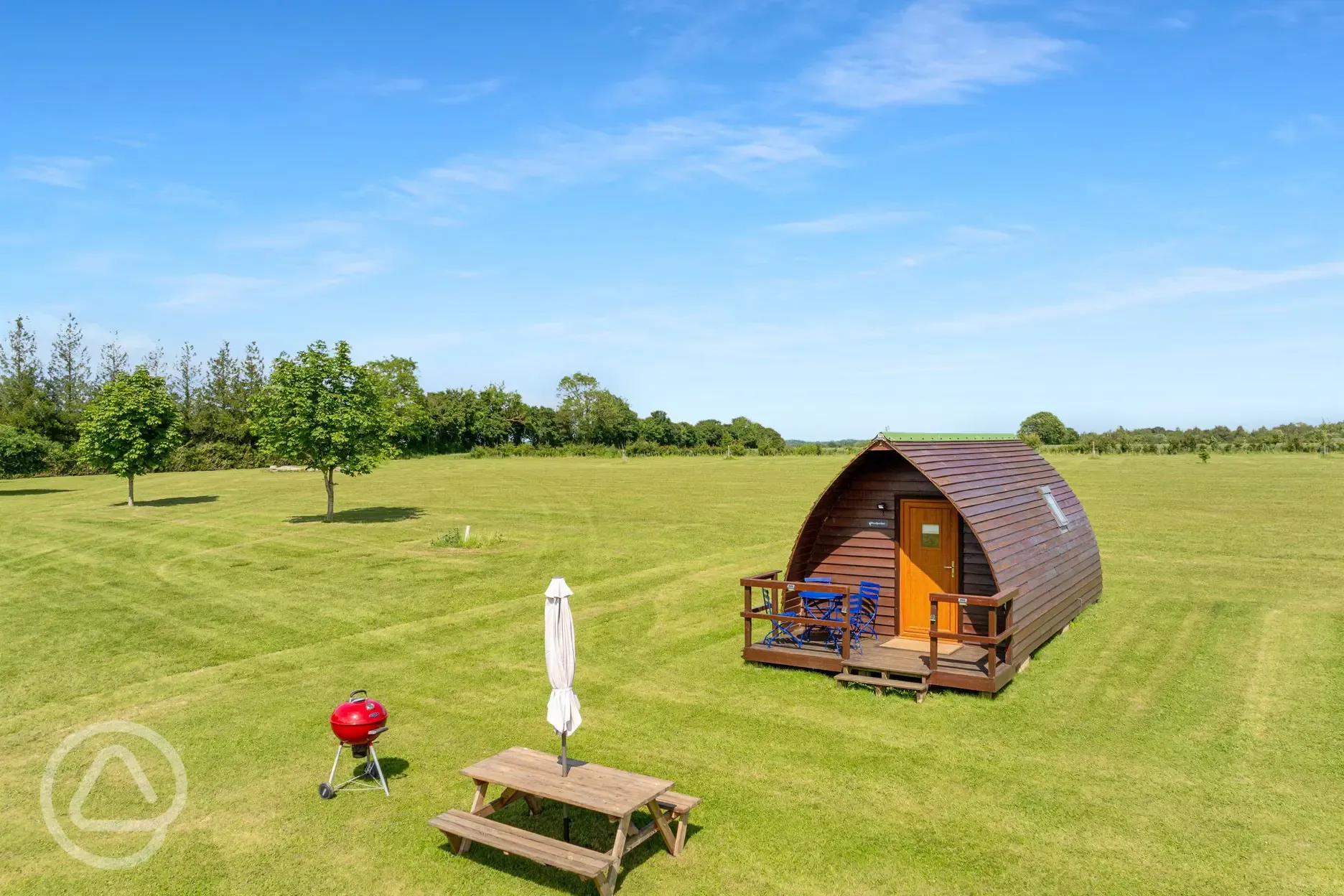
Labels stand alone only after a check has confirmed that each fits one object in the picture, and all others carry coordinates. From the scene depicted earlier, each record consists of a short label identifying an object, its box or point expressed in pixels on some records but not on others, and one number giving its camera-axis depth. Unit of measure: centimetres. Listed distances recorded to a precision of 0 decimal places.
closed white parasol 815
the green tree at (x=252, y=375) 10231
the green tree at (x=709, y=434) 14500
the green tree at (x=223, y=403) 8844
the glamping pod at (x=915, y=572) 1368
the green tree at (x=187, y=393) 9519
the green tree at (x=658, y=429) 12888
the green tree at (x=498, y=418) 11488
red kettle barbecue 940
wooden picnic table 737
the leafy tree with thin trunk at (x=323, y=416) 3438
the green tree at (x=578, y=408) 12750
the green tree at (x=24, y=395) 7131
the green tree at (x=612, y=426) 12350
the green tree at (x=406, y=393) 10925
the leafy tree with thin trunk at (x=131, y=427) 4069
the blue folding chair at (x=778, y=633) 1509
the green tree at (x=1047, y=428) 14350
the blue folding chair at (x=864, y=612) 1504
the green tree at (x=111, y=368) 9461
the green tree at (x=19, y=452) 5369
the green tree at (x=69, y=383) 8719
